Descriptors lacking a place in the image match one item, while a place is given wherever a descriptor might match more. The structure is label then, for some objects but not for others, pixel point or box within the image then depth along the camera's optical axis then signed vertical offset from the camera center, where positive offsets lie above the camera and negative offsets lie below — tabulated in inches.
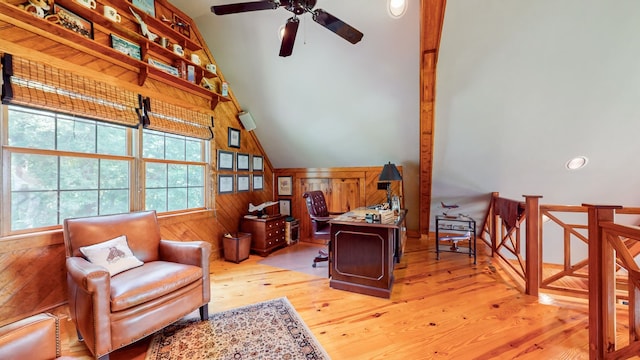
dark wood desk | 99.7 -32.7
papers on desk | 102.7 -17.3
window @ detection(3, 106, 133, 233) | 79.6 +4.4
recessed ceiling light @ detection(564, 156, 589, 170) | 128.1 +8.7
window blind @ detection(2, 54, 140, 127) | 75.1 +30.9
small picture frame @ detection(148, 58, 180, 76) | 112.3 +54.5
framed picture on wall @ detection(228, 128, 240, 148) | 159.0 +27.6
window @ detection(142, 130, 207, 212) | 117.3 +4.4
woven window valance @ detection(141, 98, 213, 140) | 112.3 +30.6
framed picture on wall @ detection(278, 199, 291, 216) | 202.2 -22.4
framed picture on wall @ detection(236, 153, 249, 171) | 166.1 +12.3
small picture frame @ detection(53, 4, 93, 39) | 84.1 +57.1
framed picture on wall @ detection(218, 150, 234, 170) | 150.6 +12.5
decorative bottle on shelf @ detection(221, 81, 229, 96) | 147.4 +54.7
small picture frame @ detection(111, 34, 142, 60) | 100.3 +56.6
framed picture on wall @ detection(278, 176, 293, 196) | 201.2 -4.9
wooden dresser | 155.0 -34.9
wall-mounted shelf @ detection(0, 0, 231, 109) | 80.0 +51.0
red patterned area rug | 68.1 -48.8
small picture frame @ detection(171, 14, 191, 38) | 123.9 +79.5
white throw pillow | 75.6 -24.4
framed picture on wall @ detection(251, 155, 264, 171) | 182.5 +12.2
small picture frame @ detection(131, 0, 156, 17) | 106.5 +78.3
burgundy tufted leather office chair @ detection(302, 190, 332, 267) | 127.9 -20.9
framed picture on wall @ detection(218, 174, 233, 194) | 150.4 -3.0
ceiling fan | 68.8 +48.8
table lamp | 128.0 +2.7
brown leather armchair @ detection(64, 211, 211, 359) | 61.1 -29.9
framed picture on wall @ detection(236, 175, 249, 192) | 166.7 -2.0
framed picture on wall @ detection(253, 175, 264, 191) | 183.6 -2.2
